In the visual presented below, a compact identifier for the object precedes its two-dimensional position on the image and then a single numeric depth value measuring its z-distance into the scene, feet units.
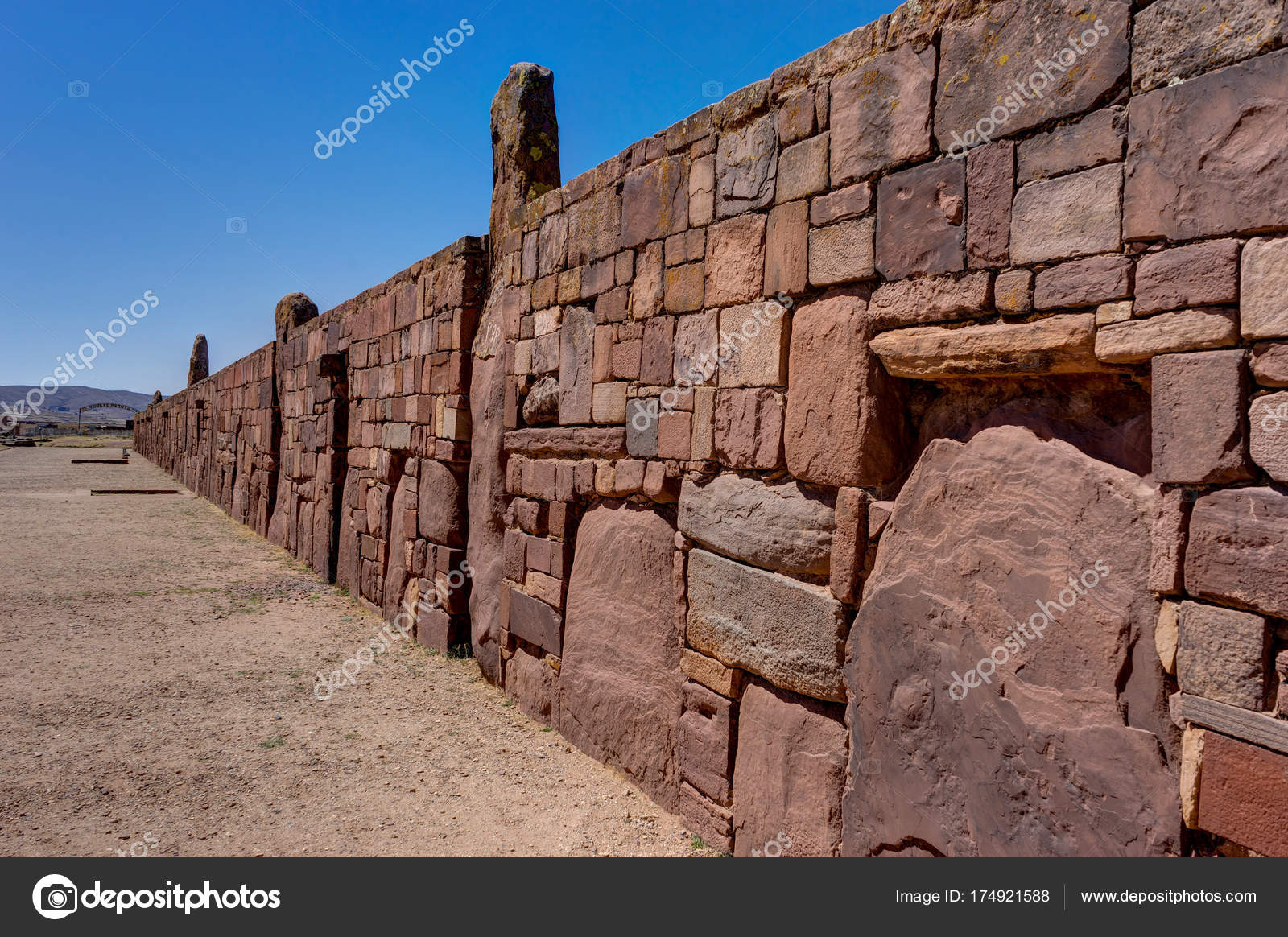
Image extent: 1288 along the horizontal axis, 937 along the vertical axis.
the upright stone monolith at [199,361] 87.20
